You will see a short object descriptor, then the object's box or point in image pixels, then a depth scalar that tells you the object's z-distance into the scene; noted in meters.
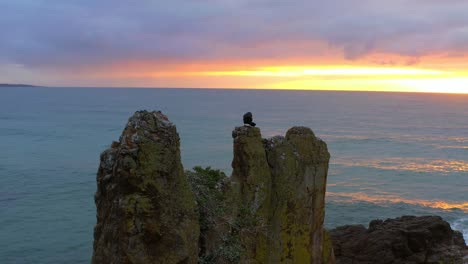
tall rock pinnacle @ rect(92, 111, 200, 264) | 12.69
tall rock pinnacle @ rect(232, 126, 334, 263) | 19.52
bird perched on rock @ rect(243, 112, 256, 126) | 20.23
